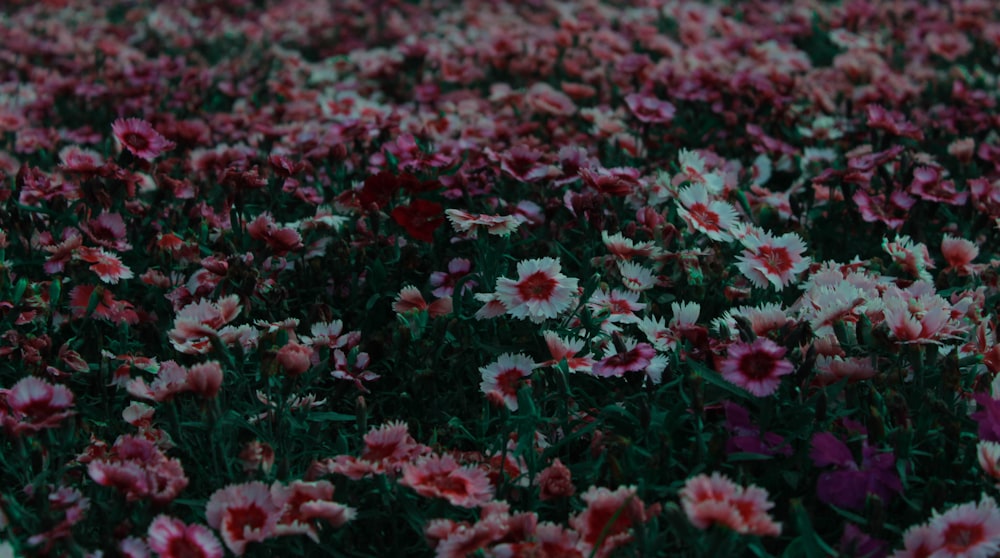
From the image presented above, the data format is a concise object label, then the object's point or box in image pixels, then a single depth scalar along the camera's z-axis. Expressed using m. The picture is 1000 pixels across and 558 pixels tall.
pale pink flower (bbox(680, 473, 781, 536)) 1.67
